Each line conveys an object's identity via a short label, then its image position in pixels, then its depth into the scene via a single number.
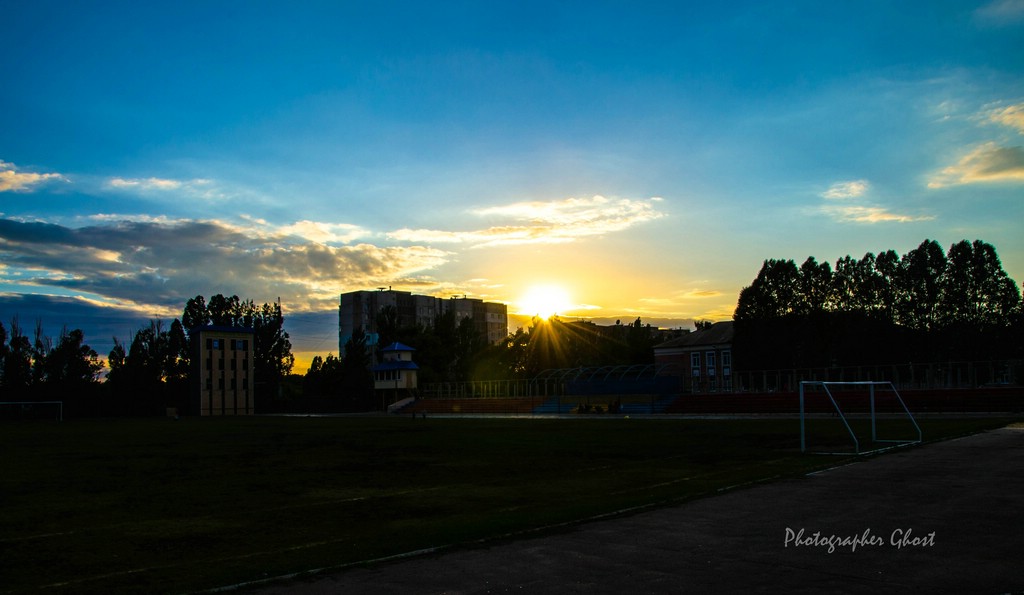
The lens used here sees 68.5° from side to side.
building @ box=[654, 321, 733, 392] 87.19
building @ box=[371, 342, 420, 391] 91.81
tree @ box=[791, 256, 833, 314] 72.06
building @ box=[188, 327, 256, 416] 89.12
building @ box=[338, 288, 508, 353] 185.75
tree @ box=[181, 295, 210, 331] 113.88
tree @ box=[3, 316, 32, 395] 97.94
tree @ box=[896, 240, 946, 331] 63.75
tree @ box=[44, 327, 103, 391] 102.75
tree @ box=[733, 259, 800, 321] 74.06
